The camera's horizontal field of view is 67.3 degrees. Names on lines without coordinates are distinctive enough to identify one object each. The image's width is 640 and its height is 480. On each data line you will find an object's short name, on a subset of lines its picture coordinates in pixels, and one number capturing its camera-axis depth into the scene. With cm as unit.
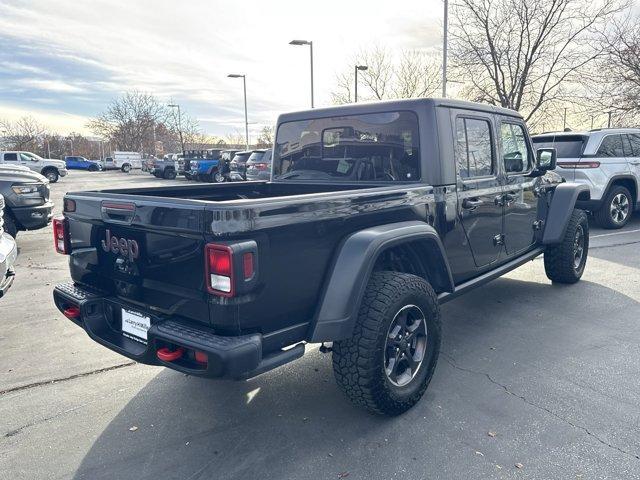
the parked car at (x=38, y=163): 2734
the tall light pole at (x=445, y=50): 1569
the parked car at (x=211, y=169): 2516
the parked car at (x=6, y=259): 410
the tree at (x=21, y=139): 5161
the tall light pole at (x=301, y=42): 2070
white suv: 866
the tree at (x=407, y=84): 2645
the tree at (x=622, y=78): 1691
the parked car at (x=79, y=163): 5192
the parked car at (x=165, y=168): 3080
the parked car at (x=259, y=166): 1786
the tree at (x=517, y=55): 1842
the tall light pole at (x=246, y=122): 3198
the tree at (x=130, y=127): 5481
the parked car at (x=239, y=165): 2071
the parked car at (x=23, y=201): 740
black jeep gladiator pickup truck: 225
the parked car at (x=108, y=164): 4960
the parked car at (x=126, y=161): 4650
